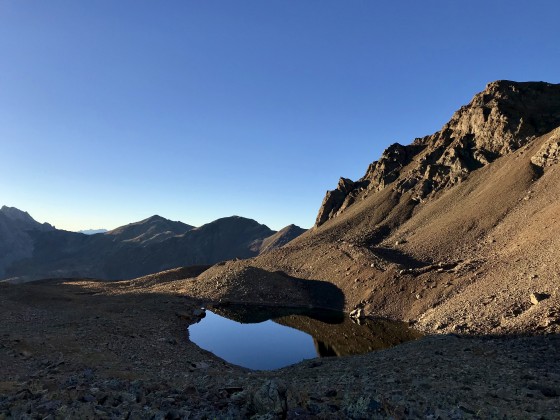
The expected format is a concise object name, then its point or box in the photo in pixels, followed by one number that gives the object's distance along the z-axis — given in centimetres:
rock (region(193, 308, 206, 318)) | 4908
